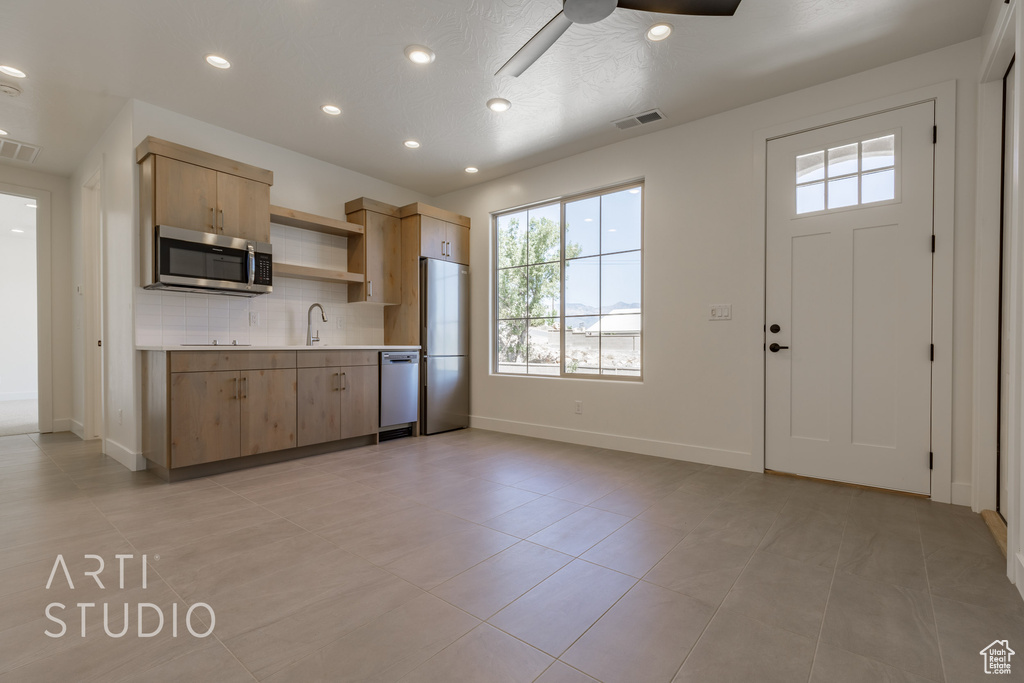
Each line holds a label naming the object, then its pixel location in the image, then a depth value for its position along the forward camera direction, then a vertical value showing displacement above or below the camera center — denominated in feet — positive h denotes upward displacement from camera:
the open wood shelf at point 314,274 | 13.21 +1.83
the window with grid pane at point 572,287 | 13.70 +1.54
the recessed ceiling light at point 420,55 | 9.30 +5.66
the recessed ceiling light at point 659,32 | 8.55 +5.64
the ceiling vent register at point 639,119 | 12.00 +5.65
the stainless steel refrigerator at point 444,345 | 15.80 -0.34
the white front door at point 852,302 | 9.38 +0.71
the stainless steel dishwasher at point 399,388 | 14.53 -1.69
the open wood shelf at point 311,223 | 13.25 +3.37
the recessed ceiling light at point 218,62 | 9.50 +5.63
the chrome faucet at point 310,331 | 14.19 +0.13
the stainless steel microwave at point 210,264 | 10.71 +1.75
